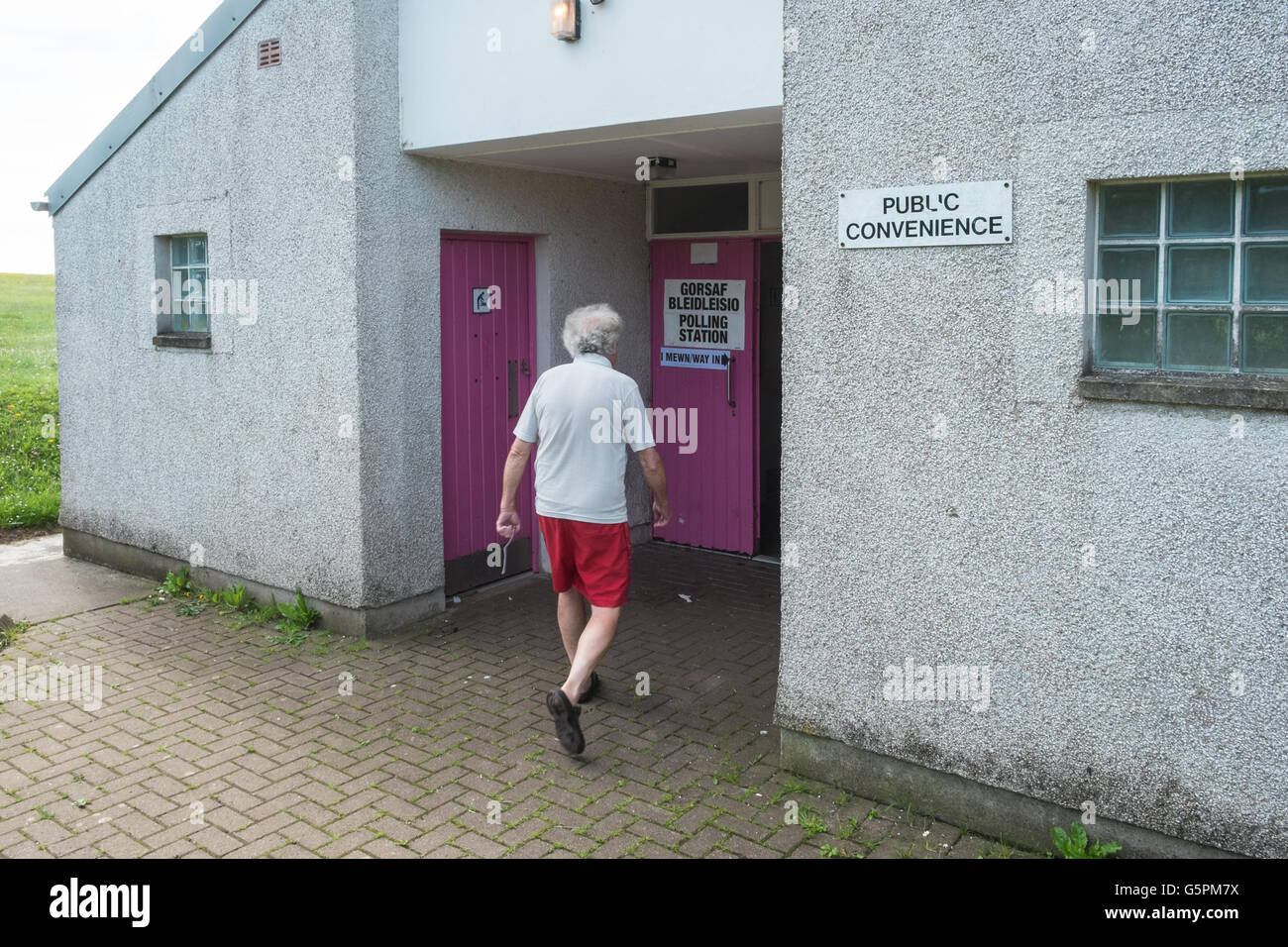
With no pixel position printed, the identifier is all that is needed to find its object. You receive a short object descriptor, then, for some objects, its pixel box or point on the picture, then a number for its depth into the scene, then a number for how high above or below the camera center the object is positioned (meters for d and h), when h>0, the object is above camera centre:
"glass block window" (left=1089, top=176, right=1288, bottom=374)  3.65 +0.37
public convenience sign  4.01 +0.64
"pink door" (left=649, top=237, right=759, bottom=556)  8.38 +0.01
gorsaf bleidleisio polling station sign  8.38 +0.55
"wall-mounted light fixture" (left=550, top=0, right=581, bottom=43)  5.61 +1.88
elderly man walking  5.17 -0.43
